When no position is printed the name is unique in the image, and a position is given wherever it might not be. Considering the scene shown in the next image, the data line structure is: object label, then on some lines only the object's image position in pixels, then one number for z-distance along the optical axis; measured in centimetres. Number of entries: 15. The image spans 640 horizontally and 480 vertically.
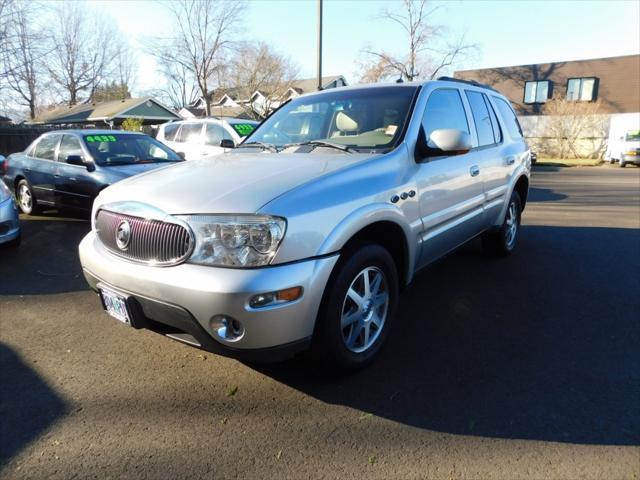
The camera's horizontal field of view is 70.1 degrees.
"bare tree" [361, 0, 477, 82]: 3594
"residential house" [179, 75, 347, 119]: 3278
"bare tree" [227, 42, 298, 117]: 3391
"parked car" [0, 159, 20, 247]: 537
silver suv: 228
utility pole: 1216
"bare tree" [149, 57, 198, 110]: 5125
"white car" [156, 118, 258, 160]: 1131
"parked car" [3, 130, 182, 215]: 691
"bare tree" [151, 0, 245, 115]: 3566
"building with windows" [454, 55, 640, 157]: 2858
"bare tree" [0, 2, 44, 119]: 2289
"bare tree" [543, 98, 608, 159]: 2822
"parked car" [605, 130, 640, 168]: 2325
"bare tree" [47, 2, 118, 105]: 5116
